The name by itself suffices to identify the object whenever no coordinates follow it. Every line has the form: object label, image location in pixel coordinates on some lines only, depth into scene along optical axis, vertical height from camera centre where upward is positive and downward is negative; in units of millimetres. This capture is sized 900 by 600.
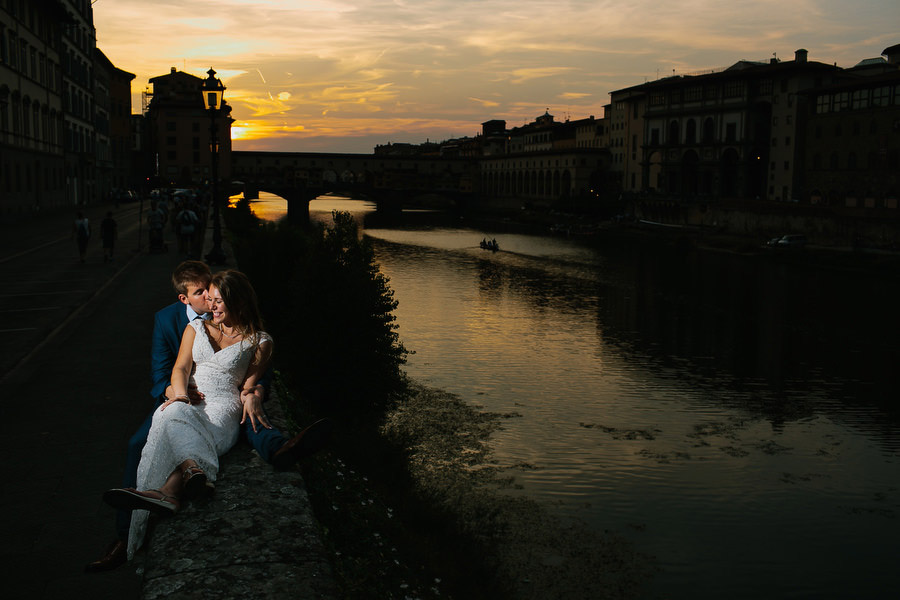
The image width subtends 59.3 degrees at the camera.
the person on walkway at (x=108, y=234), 24578 -1060
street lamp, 20797 +2649
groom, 5348 -1548
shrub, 17891 -3026
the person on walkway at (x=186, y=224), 25281 -730
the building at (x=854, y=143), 61750 +5863
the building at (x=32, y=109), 40406 +5113
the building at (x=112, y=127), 70375 +7387
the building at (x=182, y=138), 112938 +9115
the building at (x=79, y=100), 55219 +7404
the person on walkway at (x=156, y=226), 27125 -867
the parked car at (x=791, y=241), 59281 -2139
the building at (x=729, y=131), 76375 +8599
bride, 5203 -1398
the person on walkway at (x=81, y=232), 24156 -996
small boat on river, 66512 -3231
